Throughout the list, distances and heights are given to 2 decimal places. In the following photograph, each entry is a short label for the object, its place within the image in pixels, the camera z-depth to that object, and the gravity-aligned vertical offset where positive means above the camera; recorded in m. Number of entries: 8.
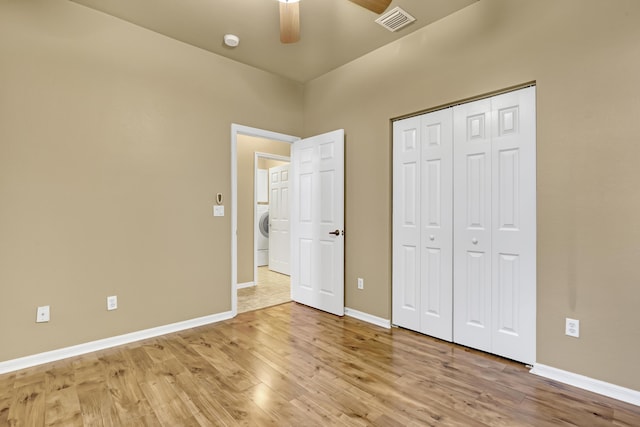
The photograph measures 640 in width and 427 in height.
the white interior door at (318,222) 3.48 -0.09
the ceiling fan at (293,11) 1.95 +1.32
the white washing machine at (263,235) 6.36 -0.43
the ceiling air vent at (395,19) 2.61 +1.69
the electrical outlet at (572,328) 2.07 -0.76
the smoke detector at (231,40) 2.98 +1.70
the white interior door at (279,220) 5.71 -0.11
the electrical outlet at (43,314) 2.38 -0.76
